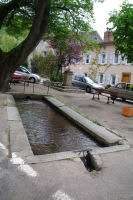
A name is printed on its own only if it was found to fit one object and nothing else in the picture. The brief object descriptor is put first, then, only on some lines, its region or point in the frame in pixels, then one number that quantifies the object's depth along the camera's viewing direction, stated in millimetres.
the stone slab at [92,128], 4351
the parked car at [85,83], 18014
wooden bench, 11347
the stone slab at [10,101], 7315
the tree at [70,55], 20812
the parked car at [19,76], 17764
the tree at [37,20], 9987
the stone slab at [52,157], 3010
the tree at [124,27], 7973
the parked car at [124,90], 13953
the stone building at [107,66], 23344
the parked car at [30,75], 18698
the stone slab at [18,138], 3386
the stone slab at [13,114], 5256
